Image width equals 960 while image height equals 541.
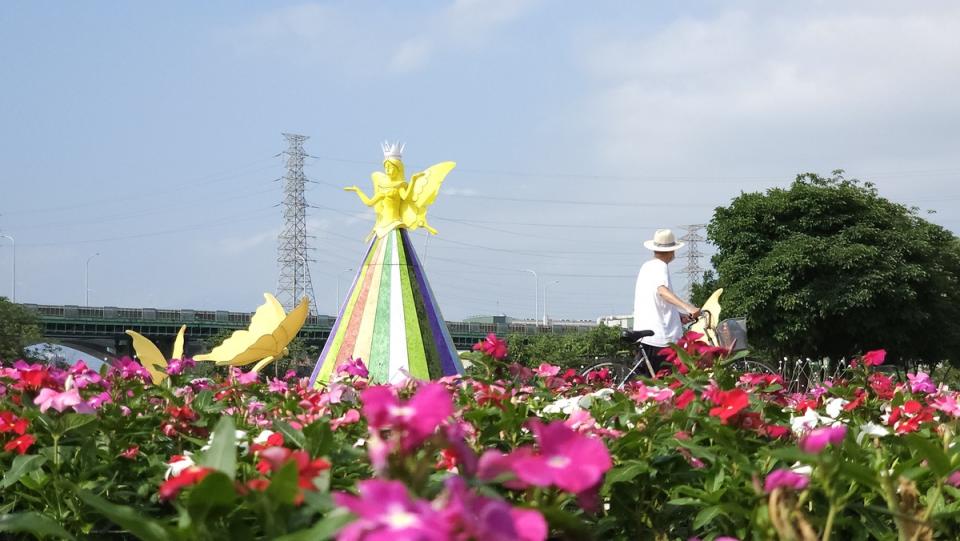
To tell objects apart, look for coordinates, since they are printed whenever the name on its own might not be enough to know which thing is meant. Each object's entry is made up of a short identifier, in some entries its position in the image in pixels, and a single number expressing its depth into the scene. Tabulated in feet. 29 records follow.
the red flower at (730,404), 8.83
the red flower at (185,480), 5.24
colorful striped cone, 39.34
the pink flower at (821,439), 5.39
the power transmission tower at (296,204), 262.47
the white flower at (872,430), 9.02
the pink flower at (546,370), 16.79
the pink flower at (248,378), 16.01
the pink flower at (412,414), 3.99
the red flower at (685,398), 9.98
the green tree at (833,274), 116.37
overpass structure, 265.54
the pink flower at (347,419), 10.00
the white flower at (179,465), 8.22
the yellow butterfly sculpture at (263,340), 44.29
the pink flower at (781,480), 5.21
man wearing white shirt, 28.43
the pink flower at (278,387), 16.49
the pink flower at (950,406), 10.74
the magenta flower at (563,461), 3.94
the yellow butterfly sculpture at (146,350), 46.11
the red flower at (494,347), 14.69
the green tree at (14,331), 173.38
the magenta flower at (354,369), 18.04
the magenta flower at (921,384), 14.29
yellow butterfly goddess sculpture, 40.98
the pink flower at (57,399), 9.57
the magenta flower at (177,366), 17.42
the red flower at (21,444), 9.49
